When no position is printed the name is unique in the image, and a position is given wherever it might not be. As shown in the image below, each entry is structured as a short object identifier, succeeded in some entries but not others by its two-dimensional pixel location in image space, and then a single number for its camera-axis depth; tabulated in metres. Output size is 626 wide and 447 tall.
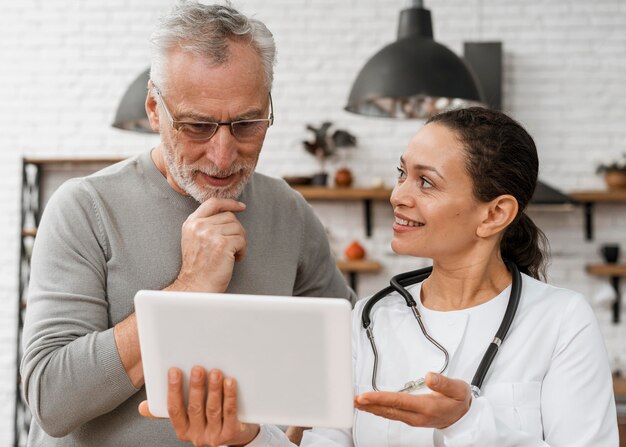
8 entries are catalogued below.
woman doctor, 1.39
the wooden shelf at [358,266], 5.07
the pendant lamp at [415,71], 3.13
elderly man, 1.51
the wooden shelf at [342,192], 5.03
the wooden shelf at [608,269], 5.02
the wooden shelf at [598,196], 5.03
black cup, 5.07
